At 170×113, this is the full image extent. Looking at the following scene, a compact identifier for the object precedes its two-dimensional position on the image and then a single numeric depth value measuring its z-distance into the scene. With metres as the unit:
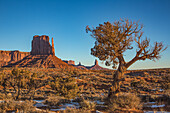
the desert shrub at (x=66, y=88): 12.69
